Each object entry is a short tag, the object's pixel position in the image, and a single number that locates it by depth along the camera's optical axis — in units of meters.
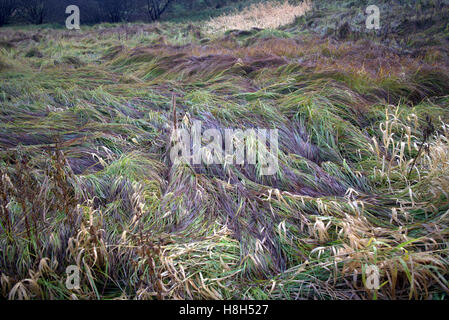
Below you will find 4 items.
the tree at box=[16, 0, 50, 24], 16.17
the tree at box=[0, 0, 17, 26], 15.72
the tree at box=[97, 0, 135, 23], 16.08
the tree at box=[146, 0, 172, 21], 16.57
